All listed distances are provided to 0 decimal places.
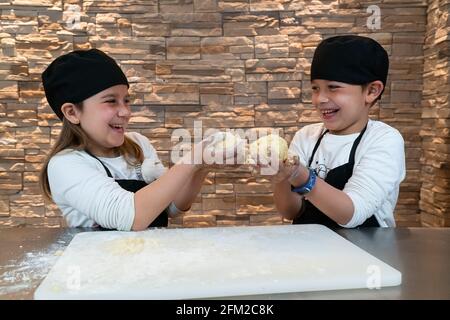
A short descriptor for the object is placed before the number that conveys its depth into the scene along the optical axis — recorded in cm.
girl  91
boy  91
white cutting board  59
